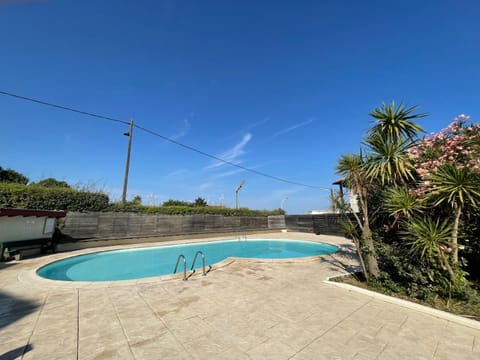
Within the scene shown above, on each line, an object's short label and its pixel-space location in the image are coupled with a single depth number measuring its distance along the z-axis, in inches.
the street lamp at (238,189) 894.4
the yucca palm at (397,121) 175.8
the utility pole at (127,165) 500.4
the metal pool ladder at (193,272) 197.2
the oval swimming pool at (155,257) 268.7
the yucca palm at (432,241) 126.0
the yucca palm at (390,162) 163.8
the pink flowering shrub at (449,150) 138.3
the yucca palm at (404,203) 145.3
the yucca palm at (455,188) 119.6
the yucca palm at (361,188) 169.0
